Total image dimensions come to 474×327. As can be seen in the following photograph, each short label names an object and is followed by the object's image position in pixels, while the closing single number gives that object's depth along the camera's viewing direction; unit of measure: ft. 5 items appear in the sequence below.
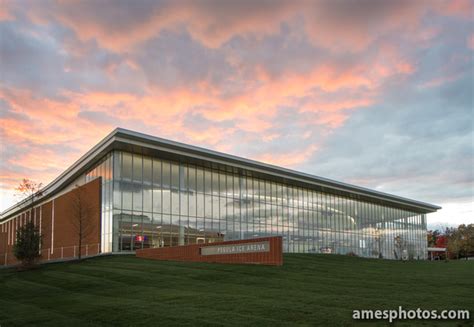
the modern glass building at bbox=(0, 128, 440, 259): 119.24
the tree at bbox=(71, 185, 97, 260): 124.77
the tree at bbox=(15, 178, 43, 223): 121.39
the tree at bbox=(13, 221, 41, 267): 101.55
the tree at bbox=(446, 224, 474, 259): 270.05
